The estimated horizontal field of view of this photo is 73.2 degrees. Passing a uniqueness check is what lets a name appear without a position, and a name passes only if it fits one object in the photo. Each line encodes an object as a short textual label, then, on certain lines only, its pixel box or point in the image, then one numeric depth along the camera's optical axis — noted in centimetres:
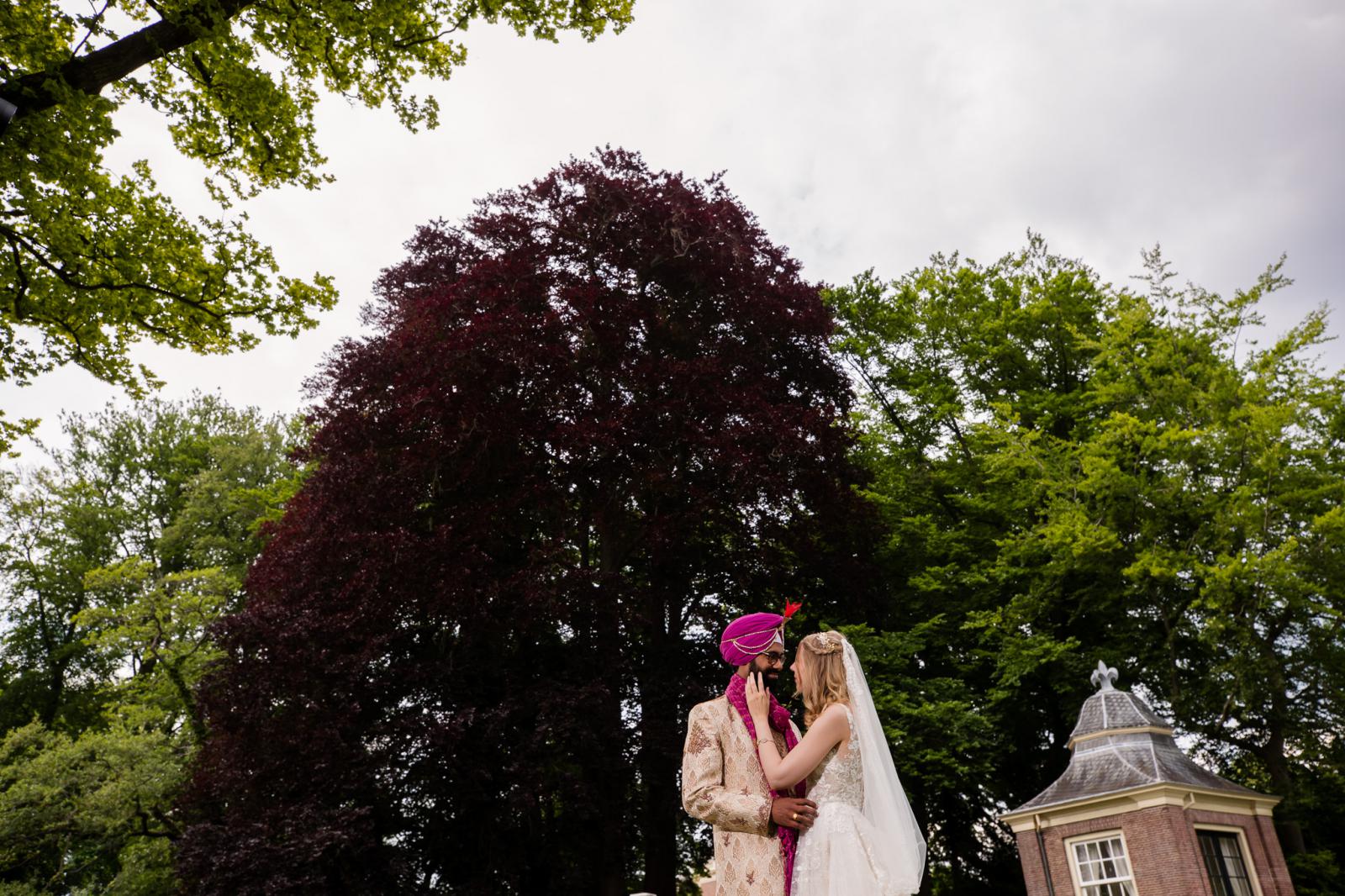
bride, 421
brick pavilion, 1598
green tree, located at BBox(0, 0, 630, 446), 730
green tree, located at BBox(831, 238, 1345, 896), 1748
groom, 423
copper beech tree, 1215
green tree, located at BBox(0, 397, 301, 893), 1717
